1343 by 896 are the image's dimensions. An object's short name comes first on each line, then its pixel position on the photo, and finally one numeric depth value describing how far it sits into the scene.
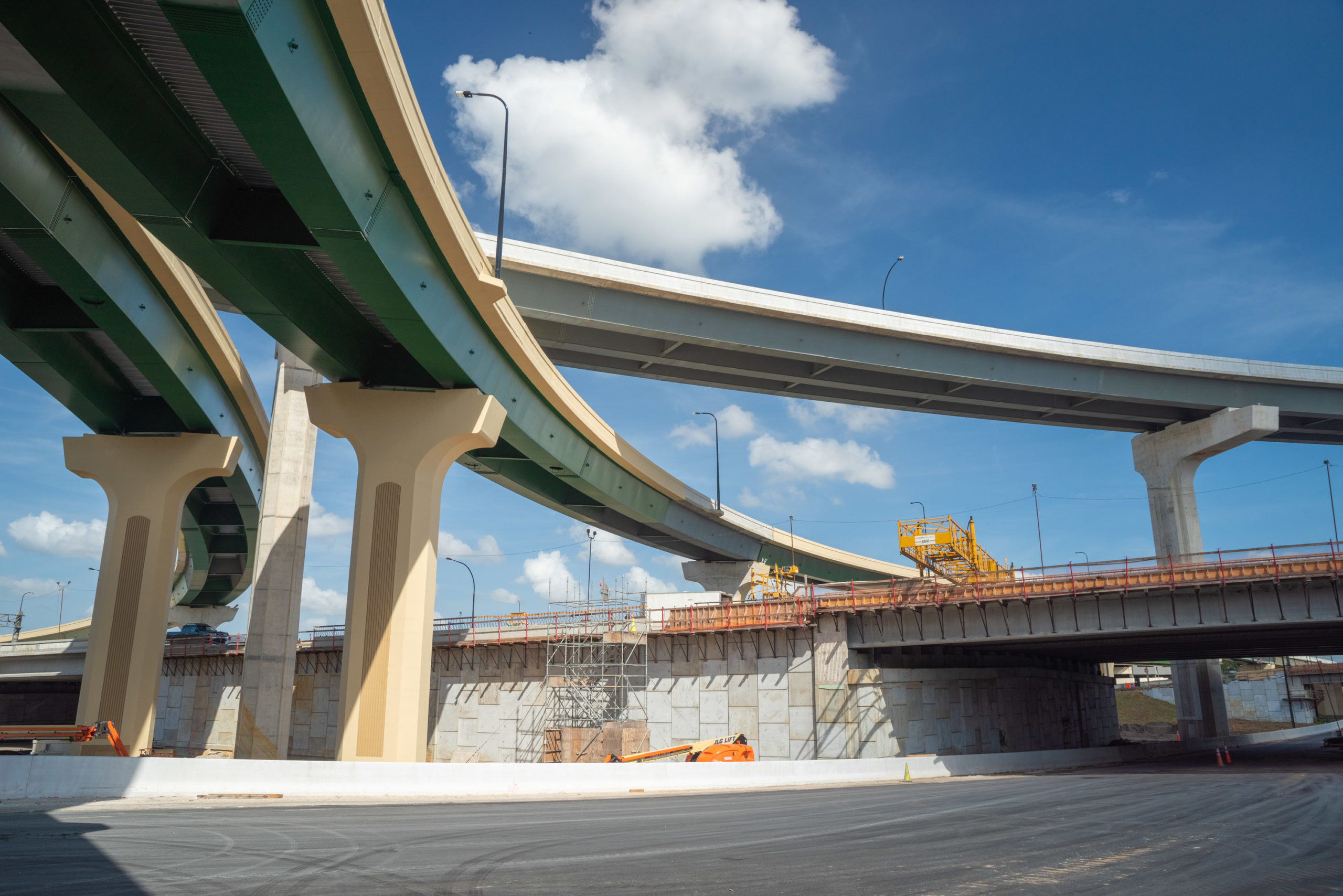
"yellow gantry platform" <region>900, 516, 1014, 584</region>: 37.06
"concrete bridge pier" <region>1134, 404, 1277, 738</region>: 44.41
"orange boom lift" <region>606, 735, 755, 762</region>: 29.83
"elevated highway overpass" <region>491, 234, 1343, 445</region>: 32.94
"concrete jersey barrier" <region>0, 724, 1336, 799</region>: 17.06
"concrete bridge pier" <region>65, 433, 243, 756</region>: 29.52
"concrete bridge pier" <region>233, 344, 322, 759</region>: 32.12
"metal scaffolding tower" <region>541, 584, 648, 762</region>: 38.38
